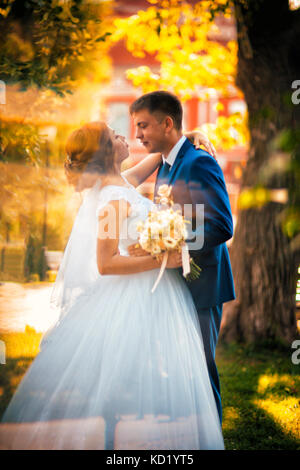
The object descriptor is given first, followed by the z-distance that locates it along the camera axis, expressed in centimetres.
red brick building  798
